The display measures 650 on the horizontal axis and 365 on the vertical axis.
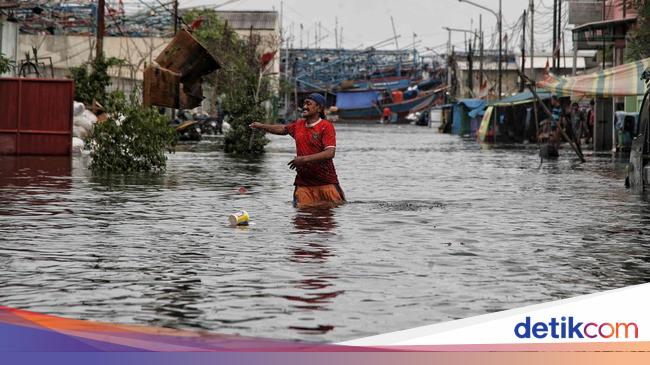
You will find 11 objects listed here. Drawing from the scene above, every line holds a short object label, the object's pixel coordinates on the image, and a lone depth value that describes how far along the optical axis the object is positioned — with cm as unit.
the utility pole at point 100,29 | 4250
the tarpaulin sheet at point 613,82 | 3177
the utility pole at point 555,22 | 6428
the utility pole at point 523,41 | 7094
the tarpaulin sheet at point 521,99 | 5999
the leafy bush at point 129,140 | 2708
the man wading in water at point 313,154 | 1664
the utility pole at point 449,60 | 12710
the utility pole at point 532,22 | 7144
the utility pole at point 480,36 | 9912
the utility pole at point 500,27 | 8069
